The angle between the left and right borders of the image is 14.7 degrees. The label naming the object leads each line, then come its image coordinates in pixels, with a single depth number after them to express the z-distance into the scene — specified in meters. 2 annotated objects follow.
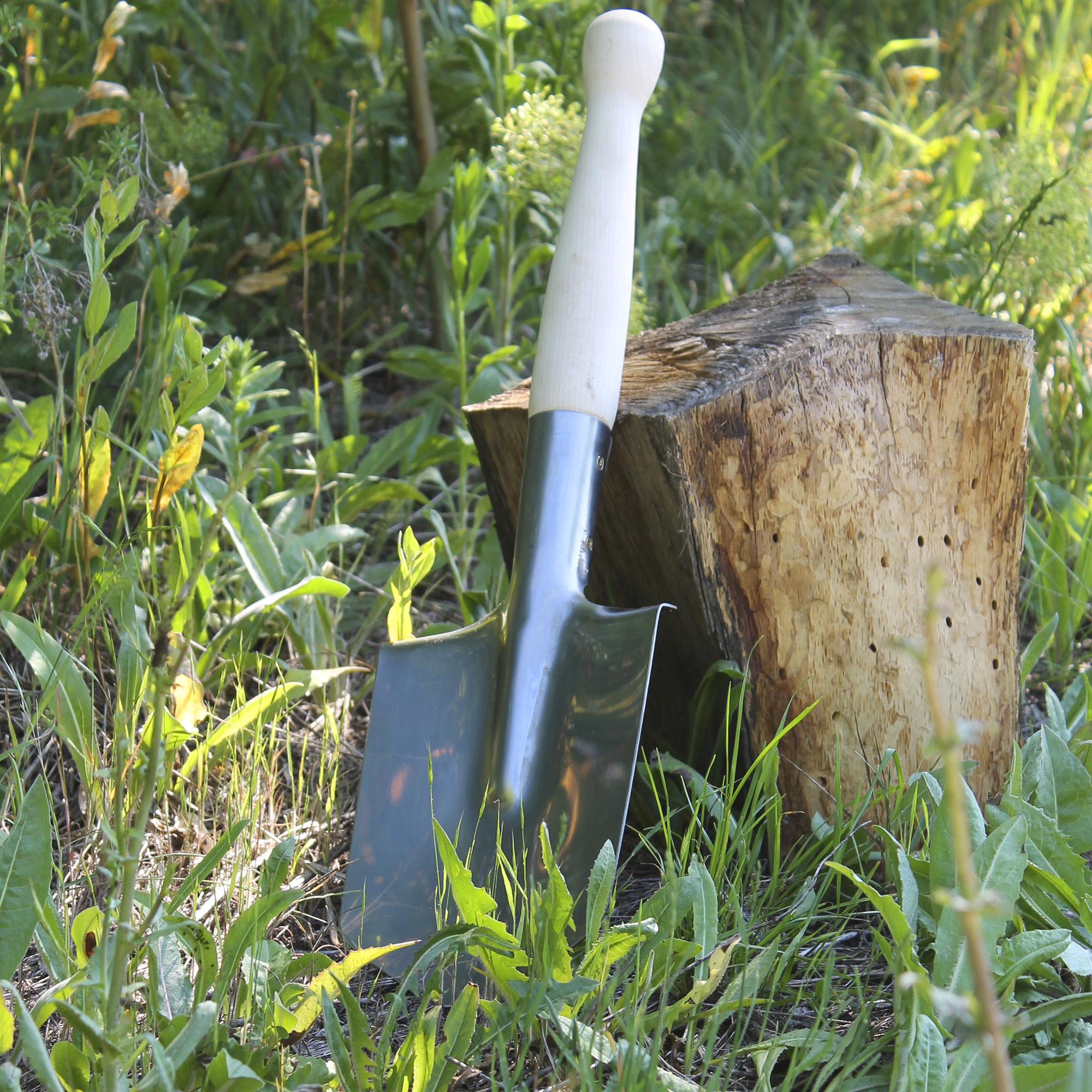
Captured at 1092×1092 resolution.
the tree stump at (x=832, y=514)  1.97
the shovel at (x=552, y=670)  1.94
